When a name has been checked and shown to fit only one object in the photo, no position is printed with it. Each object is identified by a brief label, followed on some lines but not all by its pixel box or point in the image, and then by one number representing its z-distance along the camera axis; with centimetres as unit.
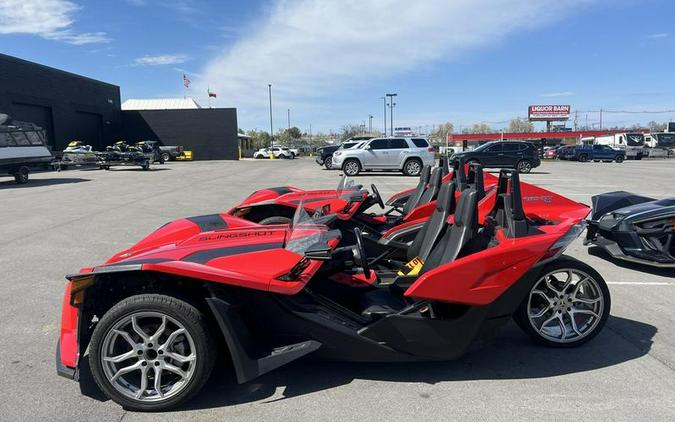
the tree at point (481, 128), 12936
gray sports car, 515
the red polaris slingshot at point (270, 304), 269
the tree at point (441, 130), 11974
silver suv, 2250
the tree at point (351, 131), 10734
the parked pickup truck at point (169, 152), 4262
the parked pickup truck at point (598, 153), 3956
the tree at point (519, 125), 12325
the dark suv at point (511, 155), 2459
